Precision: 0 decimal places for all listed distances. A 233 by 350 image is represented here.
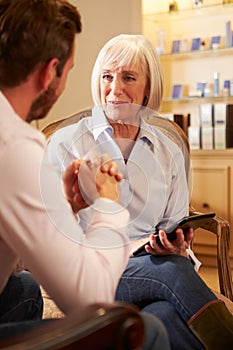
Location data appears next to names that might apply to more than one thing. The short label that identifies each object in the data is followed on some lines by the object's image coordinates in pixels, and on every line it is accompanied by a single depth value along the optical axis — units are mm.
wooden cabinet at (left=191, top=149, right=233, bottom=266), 3758
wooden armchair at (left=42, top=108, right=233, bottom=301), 1895
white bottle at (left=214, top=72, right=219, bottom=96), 3894
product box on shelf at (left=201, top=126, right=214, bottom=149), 3814
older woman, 1440
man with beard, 875
